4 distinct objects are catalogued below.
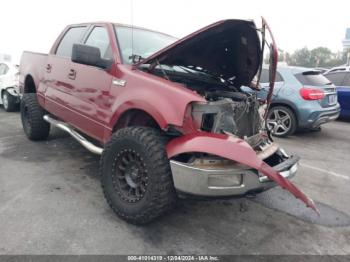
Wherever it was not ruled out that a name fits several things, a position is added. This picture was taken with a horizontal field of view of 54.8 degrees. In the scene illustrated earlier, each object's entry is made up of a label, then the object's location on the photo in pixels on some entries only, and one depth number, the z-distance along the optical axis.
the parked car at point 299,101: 6.76
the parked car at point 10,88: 8.90
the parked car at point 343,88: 8.95
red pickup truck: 2.67
